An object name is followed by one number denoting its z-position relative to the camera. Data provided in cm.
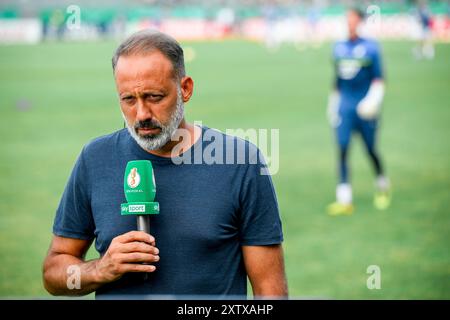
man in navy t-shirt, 599
